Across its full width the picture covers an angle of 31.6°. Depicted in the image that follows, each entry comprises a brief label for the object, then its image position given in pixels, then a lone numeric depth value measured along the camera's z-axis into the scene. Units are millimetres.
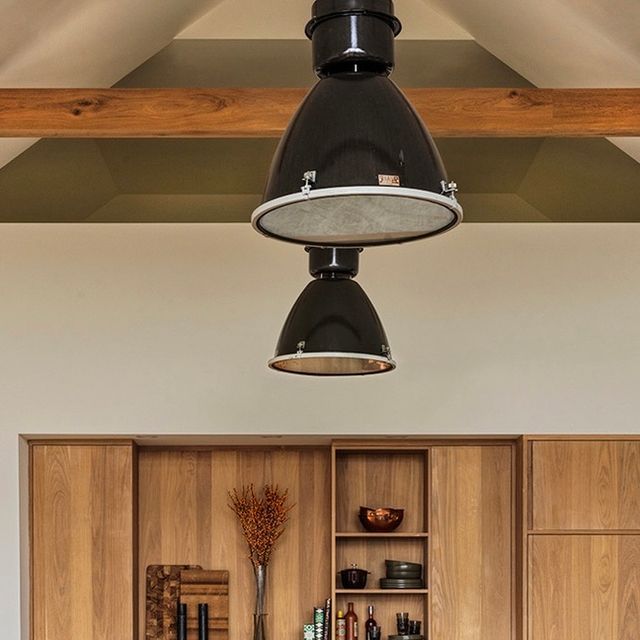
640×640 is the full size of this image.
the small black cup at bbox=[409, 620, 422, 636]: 5902
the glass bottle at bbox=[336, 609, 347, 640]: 5852
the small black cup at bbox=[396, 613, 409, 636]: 5859
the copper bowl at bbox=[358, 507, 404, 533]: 5832
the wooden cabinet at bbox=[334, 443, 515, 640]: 5770
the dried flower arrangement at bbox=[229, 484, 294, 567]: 5980
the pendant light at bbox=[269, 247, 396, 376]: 3939
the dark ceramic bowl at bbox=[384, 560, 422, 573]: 5848
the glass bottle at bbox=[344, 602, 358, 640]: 5867
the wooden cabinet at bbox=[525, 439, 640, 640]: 5512
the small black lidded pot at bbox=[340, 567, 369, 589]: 5855
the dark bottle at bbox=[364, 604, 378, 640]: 5895
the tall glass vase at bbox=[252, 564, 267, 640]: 5902
